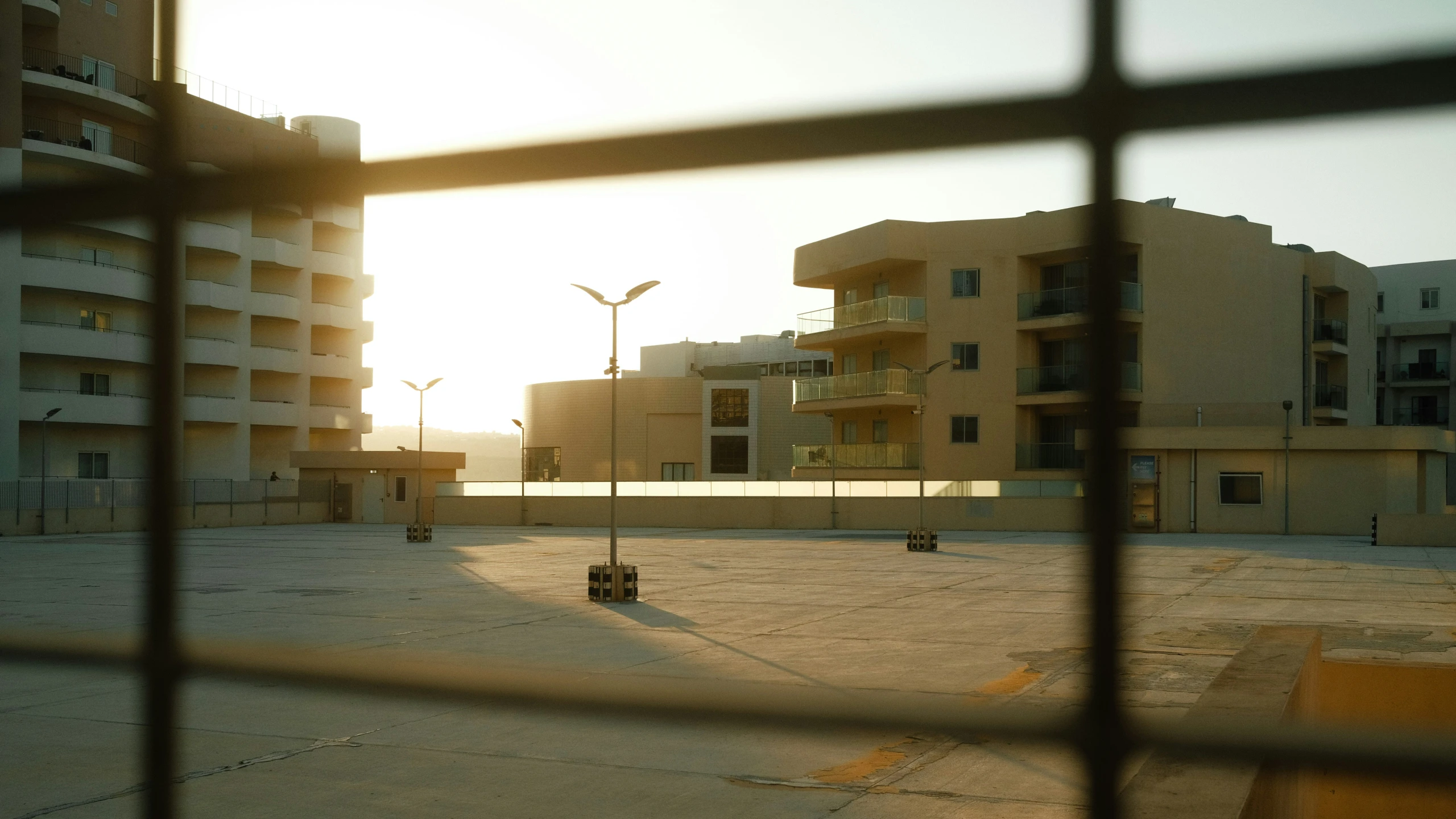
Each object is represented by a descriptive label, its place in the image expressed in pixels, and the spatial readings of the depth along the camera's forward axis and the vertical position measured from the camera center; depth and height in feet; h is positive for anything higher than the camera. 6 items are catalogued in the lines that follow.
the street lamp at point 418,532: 134.10 -9.87
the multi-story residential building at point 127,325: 136.77 +16.42
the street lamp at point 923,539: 111.96 -8.64
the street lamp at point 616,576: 66.70 -7.38
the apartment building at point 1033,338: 144.87 +15.04
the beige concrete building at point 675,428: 261.24 +4.14
